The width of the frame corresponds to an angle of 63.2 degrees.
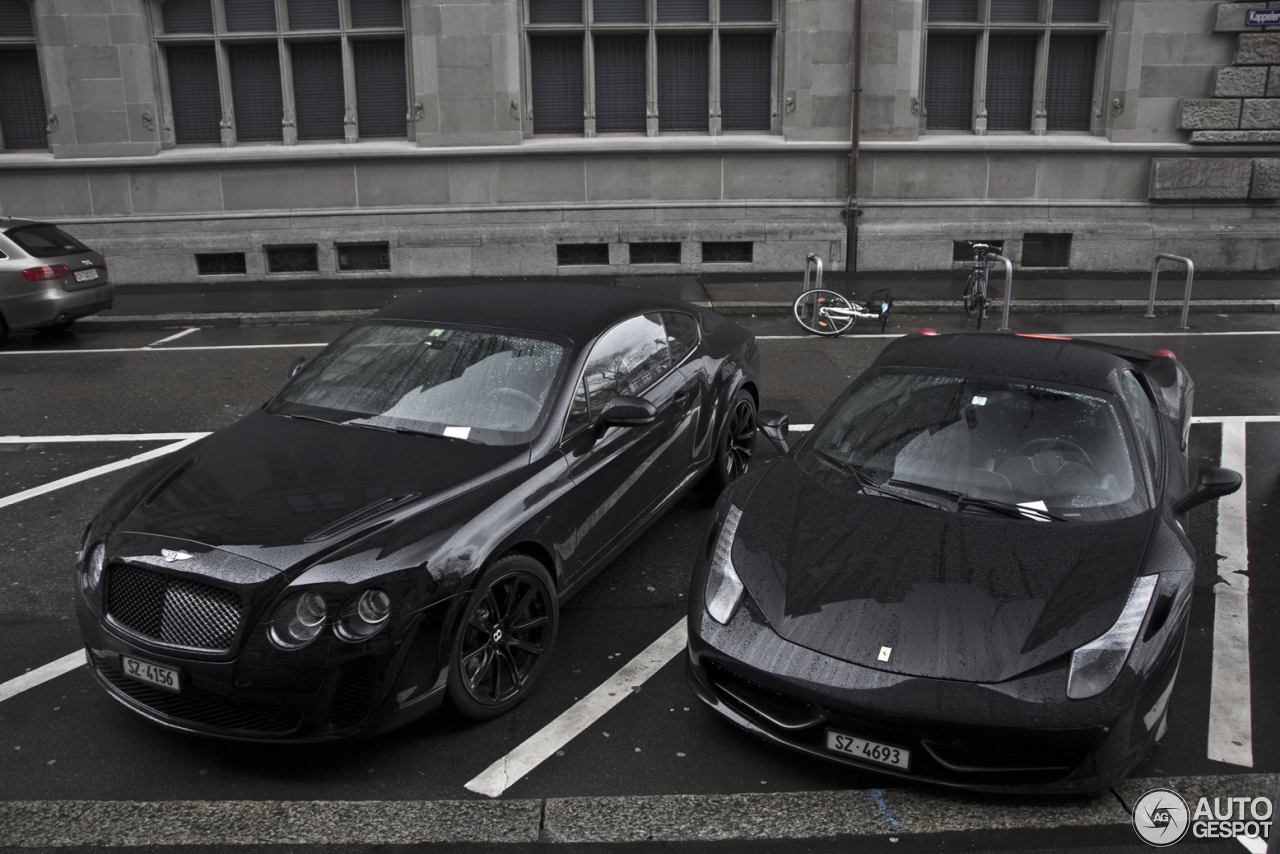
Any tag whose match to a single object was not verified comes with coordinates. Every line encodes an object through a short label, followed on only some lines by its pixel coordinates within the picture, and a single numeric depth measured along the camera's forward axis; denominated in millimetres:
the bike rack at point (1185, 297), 12385
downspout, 15805
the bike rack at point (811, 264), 12783
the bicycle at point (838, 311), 12281
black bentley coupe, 3746
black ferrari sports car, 3486
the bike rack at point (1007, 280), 12305
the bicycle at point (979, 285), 12797
